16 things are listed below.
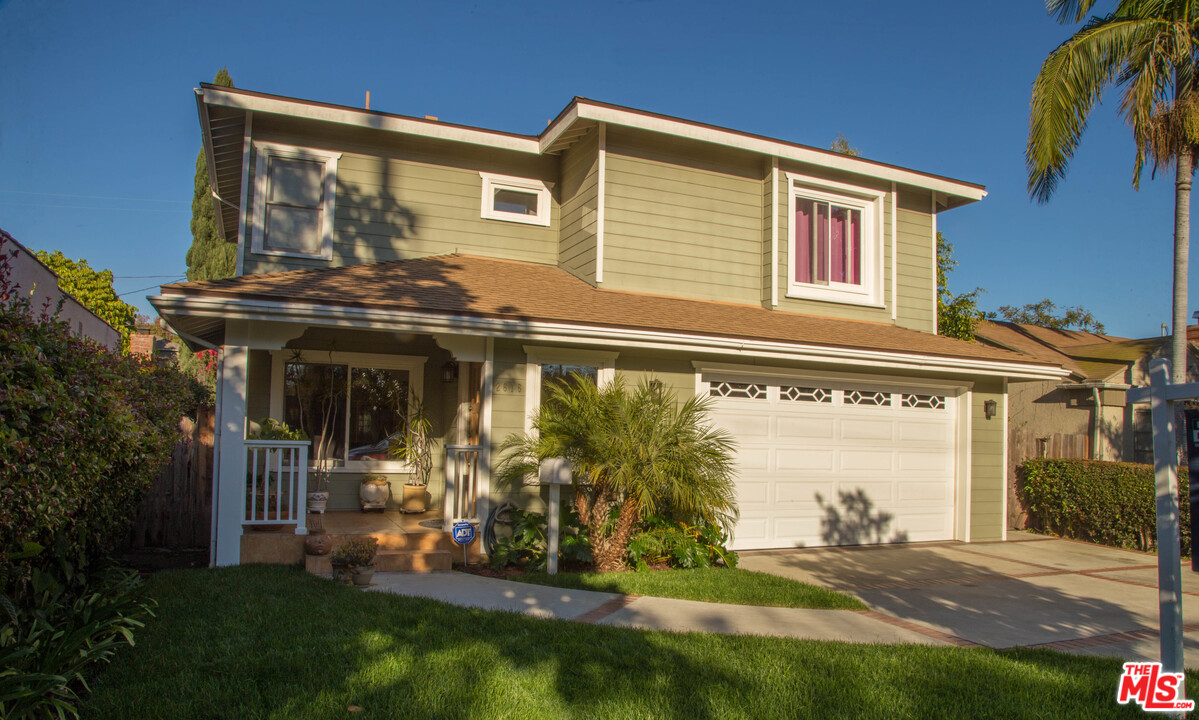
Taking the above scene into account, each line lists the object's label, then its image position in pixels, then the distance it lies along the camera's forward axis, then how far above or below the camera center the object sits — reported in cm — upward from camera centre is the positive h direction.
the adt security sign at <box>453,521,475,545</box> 800 -129
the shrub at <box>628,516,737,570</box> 845 -147
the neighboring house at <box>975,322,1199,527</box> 1489 +28
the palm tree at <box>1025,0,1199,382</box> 1119 +488
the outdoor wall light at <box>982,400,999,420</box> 1162 +15
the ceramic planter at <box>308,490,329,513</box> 879 -111
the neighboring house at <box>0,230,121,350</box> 899 +141
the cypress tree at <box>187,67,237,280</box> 2239 +456
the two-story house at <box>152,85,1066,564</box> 919 +151
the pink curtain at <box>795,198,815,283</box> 1174 +259
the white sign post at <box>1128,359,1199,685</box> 402 -49
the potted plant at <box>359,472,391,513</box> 1020 -116
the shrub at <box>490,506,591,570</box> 824 -144
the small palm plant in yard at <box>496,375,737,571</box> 792 -48
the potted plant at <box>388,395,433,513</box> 1073 -56
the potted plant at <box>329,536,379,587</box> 689 -140
